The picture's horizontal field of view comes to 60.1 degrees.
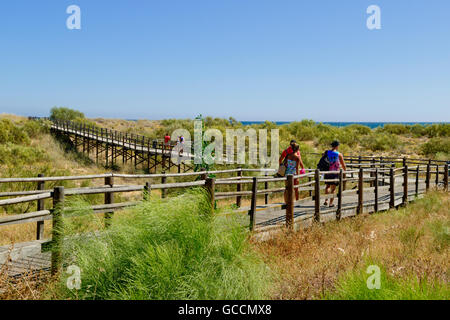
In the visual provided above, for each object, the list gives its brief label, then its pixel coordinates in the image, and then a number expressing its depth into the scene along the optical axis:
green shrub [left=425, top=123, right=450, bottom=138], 43.45
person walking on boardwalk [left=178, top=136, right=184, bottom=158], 27.93
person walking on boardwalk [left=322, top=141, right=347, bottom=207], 10.51
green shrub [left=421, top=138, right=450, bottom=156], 32.98
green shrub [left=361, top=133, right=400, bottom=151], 37.62
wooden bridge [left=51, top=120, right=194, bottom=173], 31.14
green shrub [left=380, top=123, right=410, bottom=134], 52.53
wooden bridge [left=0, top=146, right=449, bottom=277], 5.32
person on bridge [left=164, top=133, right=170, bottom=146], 31.13
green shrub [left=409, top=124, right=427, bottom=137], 47.91
